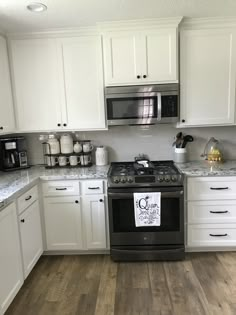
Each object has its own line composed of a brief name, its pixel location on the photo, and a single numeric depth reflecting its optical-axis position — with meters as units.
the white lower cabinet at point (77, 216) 2.75
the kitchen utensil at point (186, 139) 3.06
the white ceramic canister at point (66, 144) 3.13
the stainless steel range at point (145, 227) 2.60
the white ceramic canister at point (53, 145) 3.12
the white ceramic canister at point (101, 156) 3.13
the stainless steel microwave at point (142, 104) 2.77
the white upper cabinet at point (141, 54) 2.70
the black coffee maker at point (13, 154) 2.97
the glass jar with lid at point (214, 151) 3.06
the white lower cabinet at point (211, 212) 2.69
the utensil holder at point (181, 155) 3.07
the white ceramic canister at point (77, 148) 3.14
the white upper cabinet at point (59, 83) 2.84
